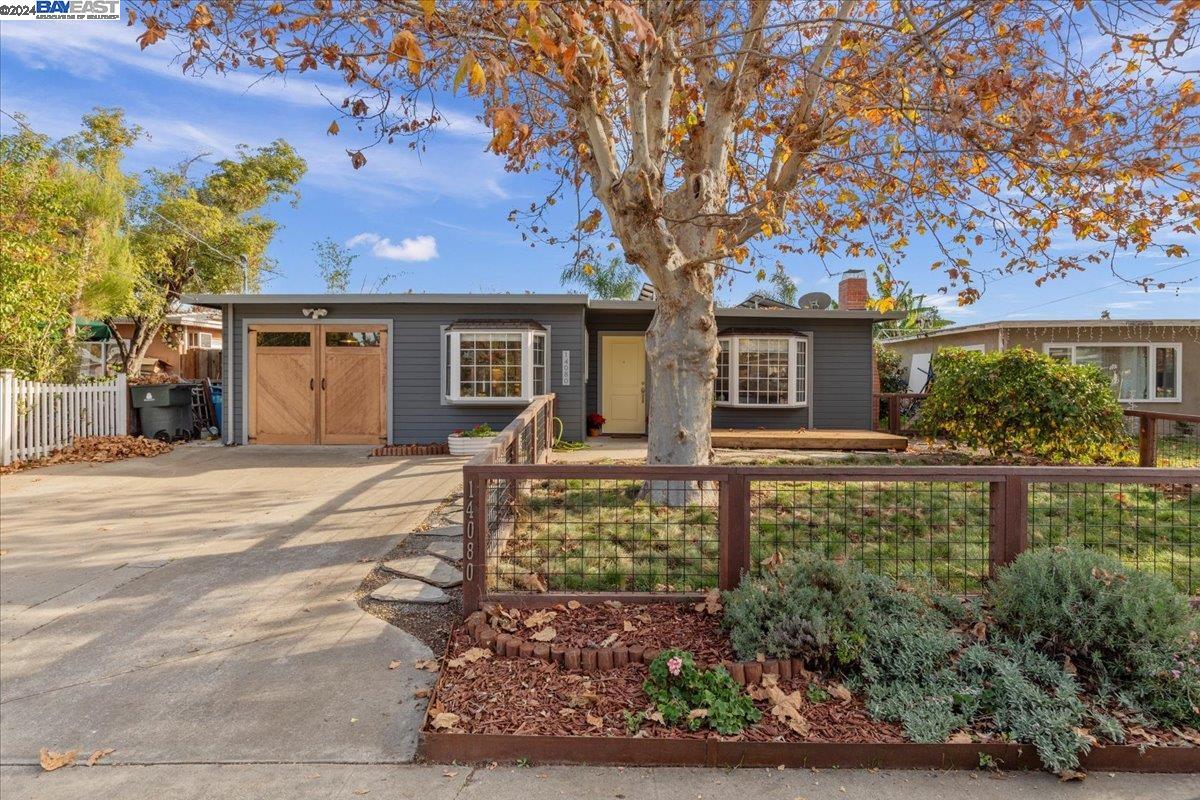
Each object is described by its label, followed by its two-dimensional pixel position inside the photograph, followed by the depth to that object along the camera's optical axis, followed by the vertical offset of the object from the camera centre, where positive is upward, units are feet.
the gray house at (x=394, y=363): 36.32 +2.15
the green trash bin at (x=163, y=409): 38.42 -0.48
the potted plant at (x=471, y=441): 33.60 -2.08
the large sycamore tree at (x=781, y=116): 15.23 +7.79
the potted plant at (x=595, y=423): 42.98 -1.45
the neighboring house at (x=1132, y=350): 50.78 +4.16
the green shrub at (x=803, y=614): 9.82 -3.36
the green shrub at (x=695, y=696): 8.81 -4.18
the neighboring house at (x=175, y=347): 49.88 +4.54
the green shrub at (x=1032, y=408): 27.12 -0.29
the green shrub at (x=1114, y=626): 9.17 -3.40
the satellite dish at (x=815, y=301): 43.00 +6.69
